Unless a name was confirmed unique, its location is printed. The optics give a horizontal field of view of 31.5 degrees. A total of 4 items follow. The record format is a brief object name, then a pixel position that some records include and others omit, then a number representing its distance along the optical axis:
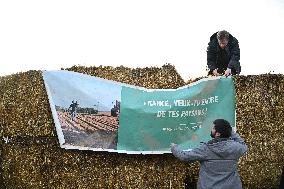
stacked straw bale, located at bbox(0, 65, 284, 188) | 8.97
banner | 8.98
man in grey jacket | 6.93
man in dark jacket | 9.56
